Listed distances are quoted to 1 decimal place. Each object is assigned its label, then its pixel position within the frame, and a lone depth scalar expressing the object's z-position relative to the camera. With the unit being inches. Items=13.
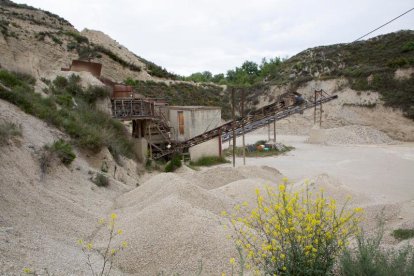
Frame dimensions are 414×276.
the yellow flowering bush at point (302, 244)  139.4
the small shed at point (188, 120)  956.6
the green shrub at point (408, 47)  1638.5
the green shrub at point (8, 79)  488.1
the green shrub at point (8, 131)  312.8
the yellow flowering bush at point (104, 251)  196.2
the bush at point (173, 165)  699.4
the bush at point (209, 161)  845.8
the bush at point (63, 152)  378.3
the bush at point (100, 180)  402.2
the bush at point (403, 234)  277.9
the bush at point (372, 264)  138.3
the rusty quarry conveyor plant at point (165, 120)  766.5
